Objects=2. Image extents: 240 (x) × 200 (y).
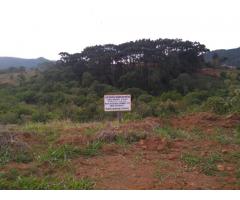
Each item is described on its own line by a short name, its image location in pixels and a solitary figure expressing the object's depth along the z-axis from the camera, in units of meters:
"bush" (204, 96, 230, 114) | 5.23
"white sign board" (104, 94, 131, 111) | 4.37
